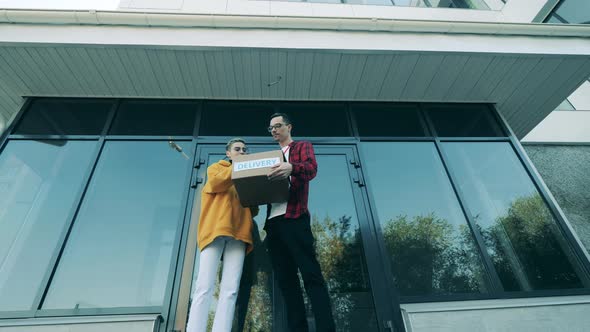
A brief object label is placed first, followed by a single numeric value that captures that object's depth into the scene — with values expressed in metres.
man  1.88
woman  1.92
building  2.61
